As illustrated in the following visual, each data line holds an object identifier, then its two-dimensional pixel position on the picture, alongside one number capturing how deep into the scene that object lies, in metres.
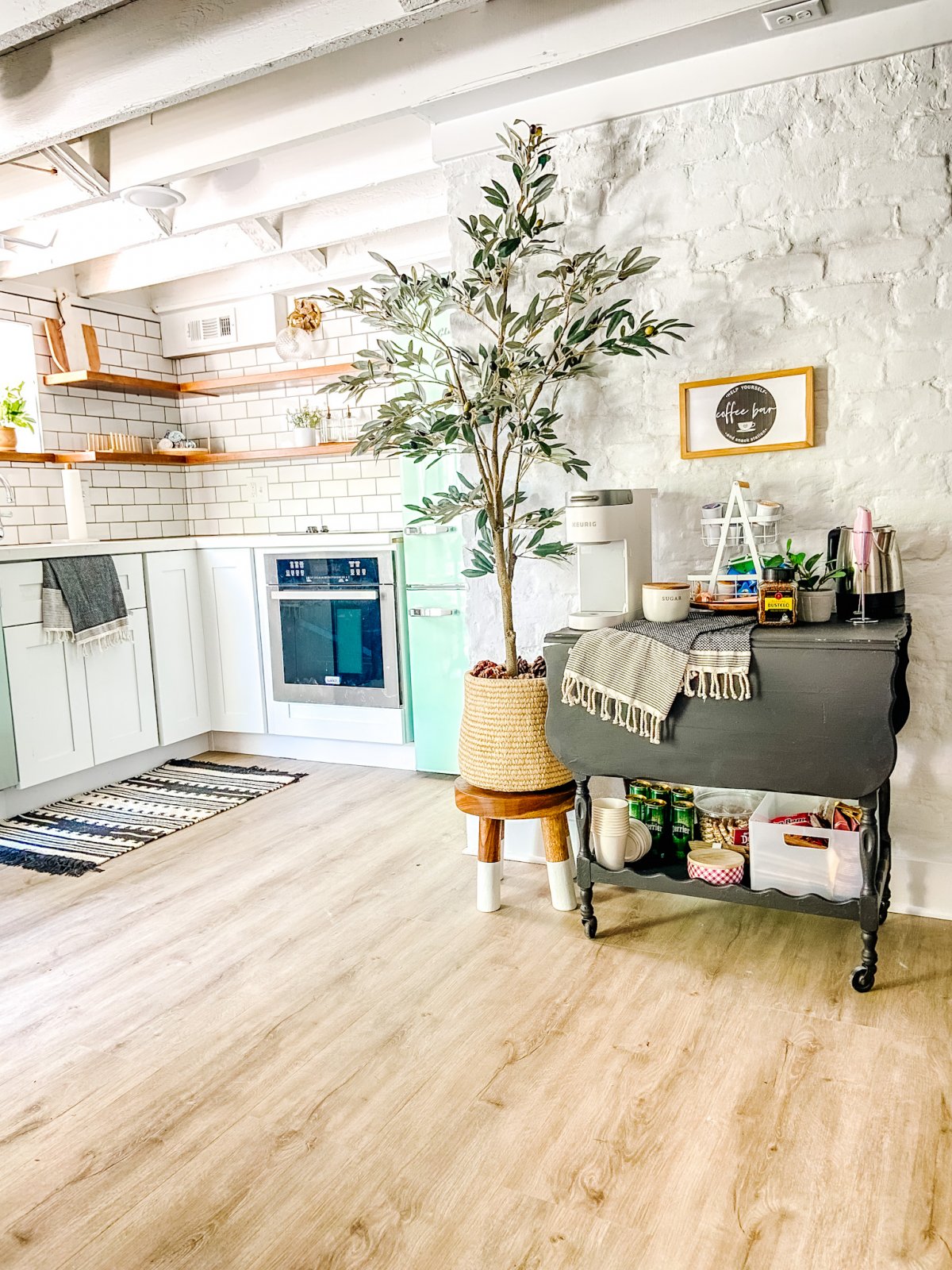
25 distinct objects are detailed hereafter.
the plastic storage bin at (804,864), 2.28
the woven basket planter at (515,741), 2.62
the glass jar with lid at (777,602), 2.28
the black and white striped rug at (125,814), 3.34
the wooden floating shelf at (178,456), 4.58
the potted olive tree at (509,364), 2.61
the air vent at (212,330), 5.03
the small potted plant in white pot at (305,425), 4.87
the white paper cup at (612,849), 2.56
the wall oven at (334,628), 4.11
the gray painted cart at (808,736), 2.09
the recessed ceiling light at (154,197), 3.35
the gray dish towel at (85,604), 3.82
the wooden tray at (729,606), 2.42
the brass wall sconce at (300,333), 4.73
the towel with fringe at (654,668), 2.19
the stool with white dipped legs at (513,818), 2.61
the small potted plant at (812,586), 2.32
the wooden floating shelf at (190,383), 4.61
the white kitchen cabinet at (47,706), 3.69
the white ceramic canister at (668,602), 2.43
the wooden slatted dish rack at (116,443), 4.86
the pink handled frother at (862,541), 2.20
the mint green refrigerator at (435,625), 3.87
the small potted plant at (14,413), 4.53
